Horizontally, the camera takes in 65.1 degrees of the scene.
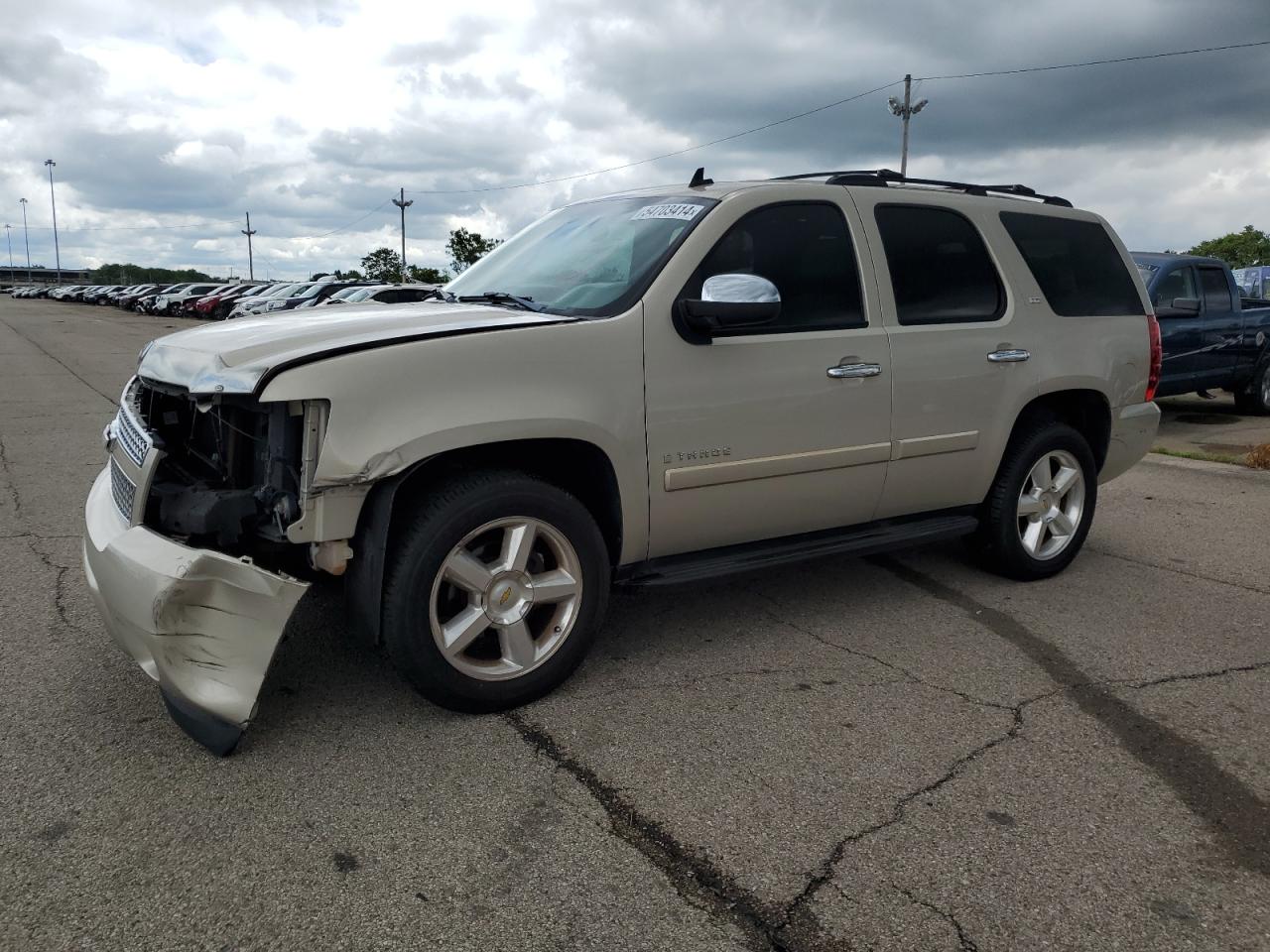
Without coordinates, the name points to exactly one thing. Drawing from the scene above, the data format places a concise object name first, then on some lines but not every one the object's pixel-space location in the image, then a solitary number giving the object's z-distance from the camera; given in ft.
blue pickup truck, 33.81
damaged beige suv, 9.82
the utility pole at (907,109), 117.60
